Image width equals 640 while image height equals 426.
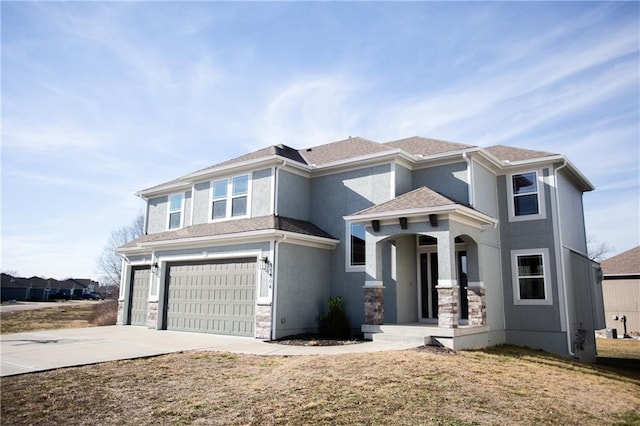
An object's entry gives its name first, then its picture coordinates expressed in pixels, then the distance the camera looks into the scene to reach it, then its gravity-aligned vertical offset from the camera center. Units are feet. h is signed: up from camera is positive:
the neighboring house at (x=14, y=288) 208.95 -0.35
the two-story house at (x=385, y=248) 41.09 +4.35
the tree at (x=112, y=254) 149.28 +12.62
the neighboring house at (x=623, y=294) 77.51 +0.13
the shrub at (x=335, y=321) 43.09 -2.91
